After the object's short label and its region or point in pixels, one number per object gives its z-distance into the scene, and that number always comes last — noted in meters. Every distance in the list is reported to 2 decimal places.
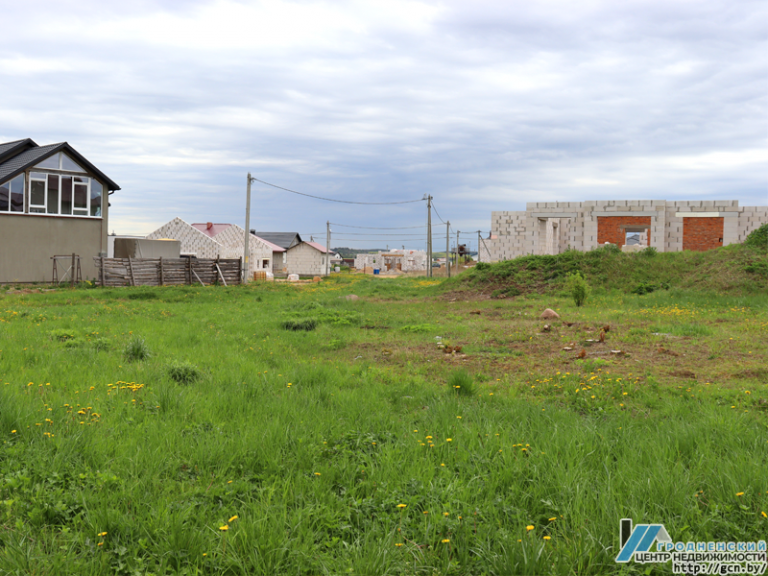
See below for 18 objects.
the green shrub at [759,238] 23.52
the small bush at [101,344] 9.19
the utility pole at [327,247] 65.33
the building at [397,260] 83.44
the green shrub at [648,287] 22.06
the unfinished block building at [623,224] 28.88
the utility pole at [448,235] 57.68
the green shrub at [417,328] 12.86
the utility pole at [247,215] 30.21
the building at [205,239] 53.34
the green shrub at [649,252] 26.00
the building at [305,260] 67.81
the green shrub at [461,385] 6.61
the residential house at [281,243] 63.62
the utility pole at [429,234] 46.69
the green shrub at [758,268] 20.23
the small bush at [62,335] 10.16
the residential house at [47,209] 25.88
